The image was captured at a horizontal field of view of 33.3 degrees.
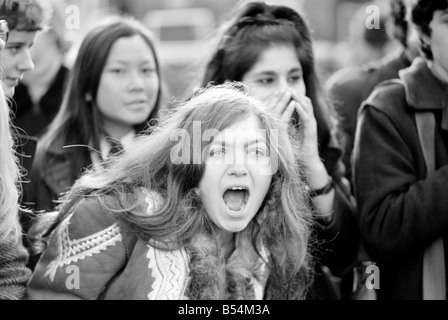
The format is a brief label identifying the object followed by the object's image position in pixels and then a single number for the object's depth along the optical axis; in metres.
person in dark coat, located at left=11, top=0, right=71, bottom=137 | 3.99
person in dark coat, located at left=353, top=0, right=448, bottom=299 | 2.71
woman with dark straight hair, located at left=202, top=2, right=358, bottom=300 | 3.00
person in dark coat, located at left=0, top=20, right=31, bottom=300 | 2.42
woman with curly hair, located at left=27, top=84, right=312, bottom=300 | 2.48
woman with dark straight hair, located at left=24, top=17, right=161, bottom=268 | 3.31
